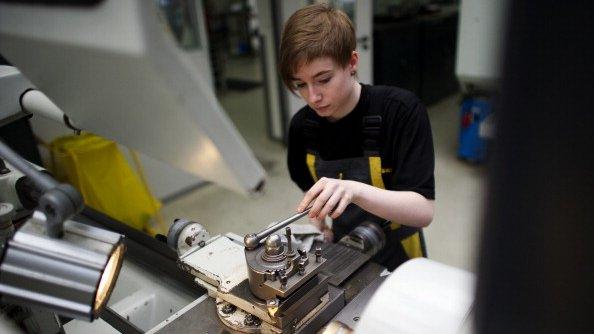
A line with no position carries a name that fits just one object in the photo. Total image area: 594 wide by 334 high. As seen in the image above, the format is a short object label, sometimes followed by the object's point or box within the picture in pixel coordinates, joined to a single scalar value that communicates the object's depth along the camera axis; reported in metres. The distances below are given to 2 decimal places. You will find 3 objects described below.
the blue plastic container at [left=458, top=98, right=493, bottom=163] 3.21
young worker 0.96
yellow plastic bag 2.16
